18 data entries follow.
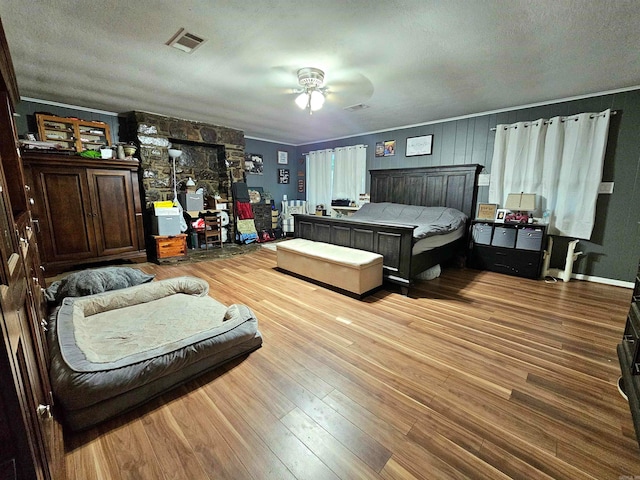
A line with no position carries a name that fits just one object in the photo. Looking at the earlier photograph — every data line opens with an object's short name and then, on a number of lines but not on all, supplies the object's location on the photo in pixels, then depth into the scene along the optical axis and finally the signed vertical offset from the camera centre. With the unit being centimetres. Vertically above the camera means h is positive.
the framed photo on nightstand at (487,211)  421 -35
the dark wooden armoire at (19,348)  66 -50
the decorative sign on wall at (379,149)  558 +82
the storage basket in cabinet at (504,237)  385 -70
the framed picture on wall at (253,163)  640 +64
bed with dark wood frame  320 -45
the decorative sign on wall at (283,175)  710 +40
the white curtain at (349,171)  593 +40
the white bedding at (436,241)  326 -69
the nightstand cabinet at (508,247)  366 -84
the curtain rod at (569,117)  330 +89
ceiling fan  282 +120
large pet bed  139 -100
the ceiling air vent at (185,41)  219 +124
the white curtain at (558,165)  343 +31
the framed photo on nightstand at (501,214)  407 -39
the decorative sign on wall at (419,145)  491 +79
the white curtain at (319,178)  664 +29
